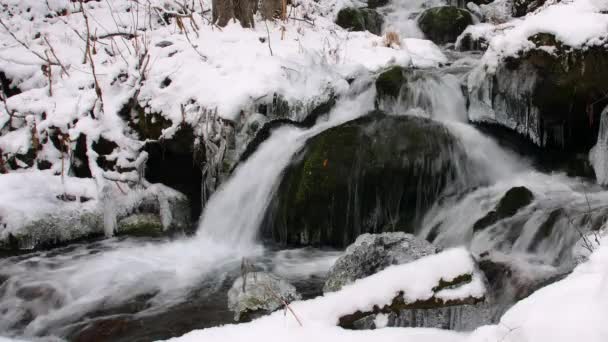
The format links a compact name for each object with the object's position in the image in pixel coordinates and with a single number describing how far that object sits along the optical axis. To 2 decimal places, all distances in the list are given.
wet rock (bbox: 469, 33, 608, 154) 4.67
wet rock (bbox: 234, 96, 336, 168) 5.46
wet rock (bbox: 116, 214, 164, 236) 5.10
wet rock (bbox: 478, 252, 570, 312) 3.11
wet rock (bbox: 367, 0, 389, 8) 12.14
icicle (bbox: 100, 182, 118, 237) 5.04
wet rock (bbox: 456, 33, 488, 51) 8.61
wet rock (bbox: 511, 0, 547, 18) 9.70
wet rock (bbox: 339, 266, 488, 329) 2.08
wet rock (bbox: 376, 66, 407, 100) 5.92
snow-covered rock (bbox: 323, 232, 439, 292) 2.92
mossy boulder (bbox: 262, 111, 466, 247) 4.76
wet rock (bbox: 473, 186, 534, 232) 4.33
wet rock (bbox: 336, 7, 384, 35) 10.48
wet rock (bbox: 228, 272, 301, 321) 2.90
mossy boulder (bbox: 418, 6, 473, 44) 9.91
